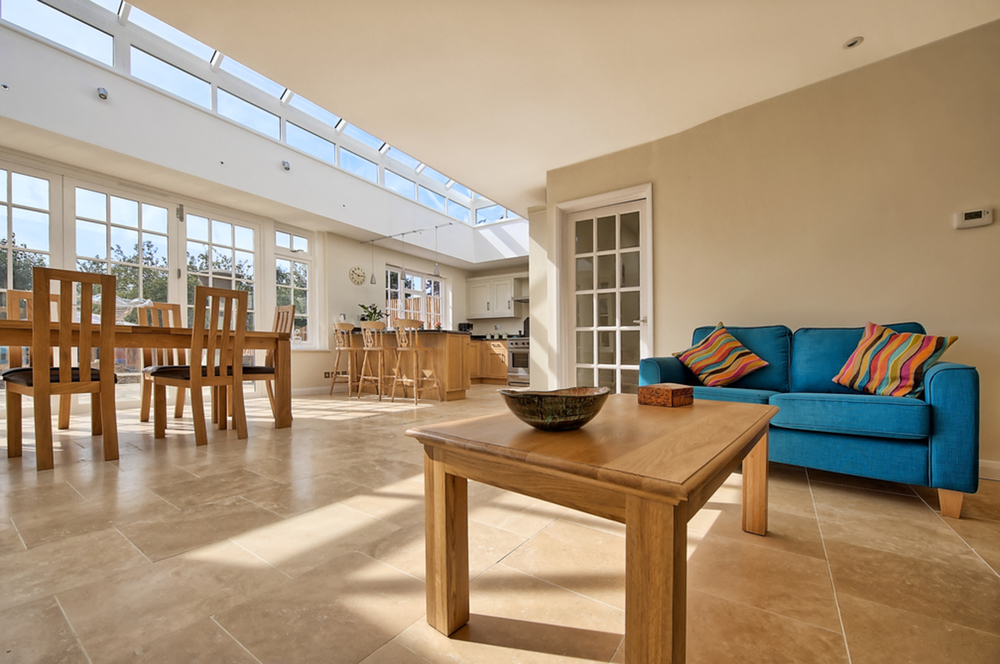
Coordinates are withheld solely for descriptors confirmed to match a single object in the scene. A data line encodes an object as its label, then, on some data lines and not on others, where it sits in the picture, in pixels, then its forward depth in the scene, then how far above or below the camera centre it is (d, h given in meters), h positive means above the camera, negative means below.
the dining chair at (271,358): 3.23 -0.22
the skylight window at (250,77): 4.86 +2.99
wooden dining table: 2.31 -0.05
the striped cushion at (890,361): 1.99 -0.17
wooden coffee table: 0.64 -0.27
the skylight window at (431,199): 7.61 +2.37
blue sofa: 1.68 -0.43
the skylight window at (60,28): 3.49 +2.61
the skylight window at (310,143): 5.61 +2.55
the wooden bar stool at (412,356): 5.15 -0.31
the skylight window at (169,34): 4.14 +3.00
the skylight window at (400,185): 6.98 +2.42
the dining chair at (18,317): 3.05 +0.12
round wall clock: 6.74 +0.89
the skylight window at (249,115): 4.89 +2.58
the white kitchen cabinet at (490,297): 8.55 +0.67
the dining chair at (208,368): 2.81 -0.24
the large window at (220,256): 5.03 +0.94
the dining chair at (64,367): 2.21 -0.18
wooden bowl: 0.94 -0.17
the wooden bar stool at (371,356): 5.48 -0.31
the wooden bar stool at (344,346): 5.95 -0.20
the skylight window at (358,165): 6.33 +2.50
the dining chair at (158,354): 3.58 -0.18
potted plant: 6.69 +0.29
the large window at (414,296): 7.58 +0.64
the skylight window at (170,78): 4.22 +2.60
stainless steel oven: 7.03 -0.53
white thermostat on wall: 2.34 +0.59
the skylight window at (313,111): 5.58 +2.95
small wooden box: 1.37 -0.21
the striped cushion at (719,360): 2.60 -0.19
